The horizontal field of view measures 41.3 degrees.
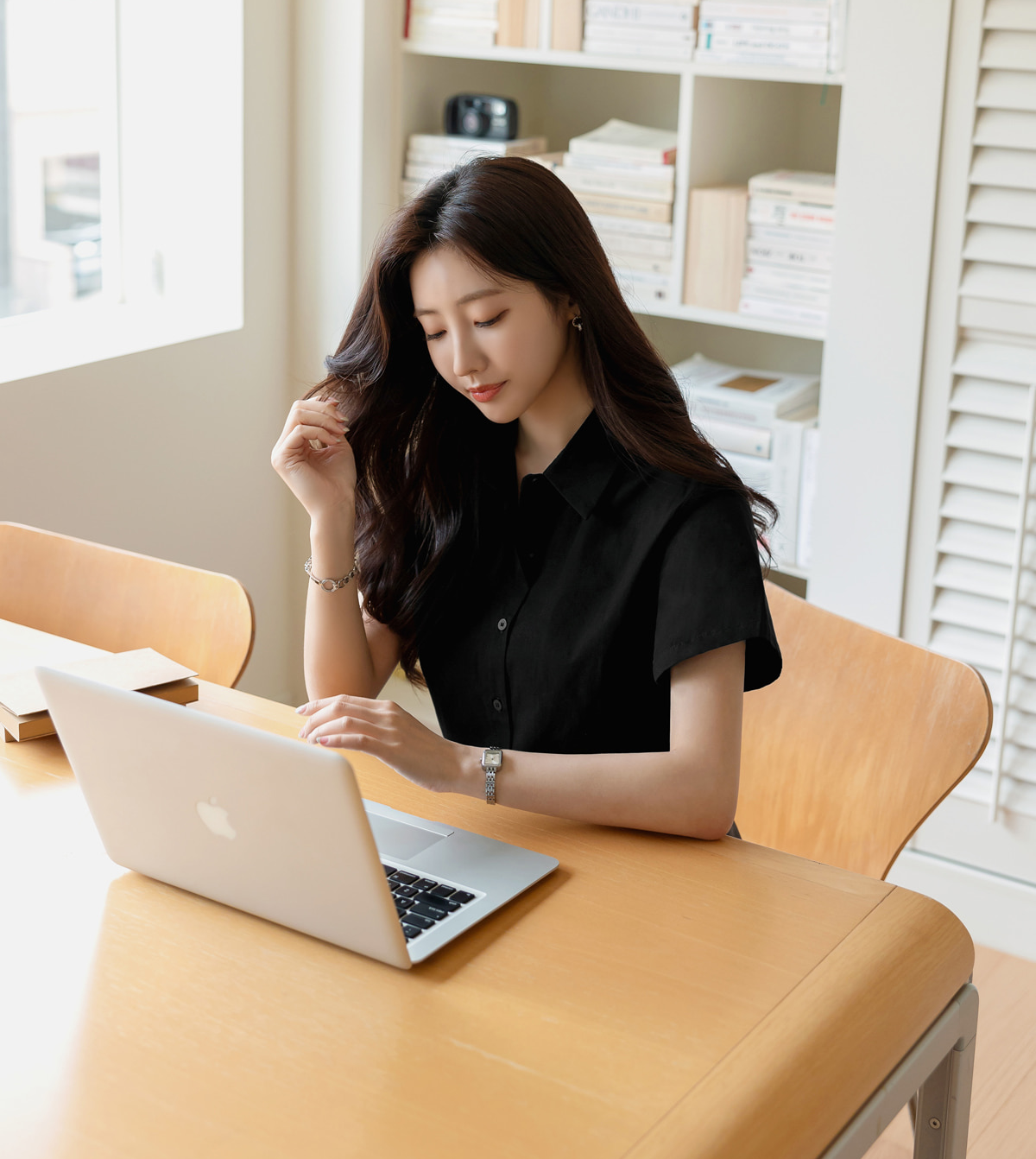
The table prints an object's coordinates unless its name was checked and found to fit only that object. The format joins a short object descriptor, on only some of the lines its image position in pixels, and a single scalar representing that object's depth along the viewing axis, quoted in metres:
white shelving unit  2.20
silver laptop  0.92
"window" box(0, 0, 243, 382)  2.55
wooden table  0.83
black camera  2.74
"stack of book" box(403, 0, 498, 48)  2.65
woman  1.21
